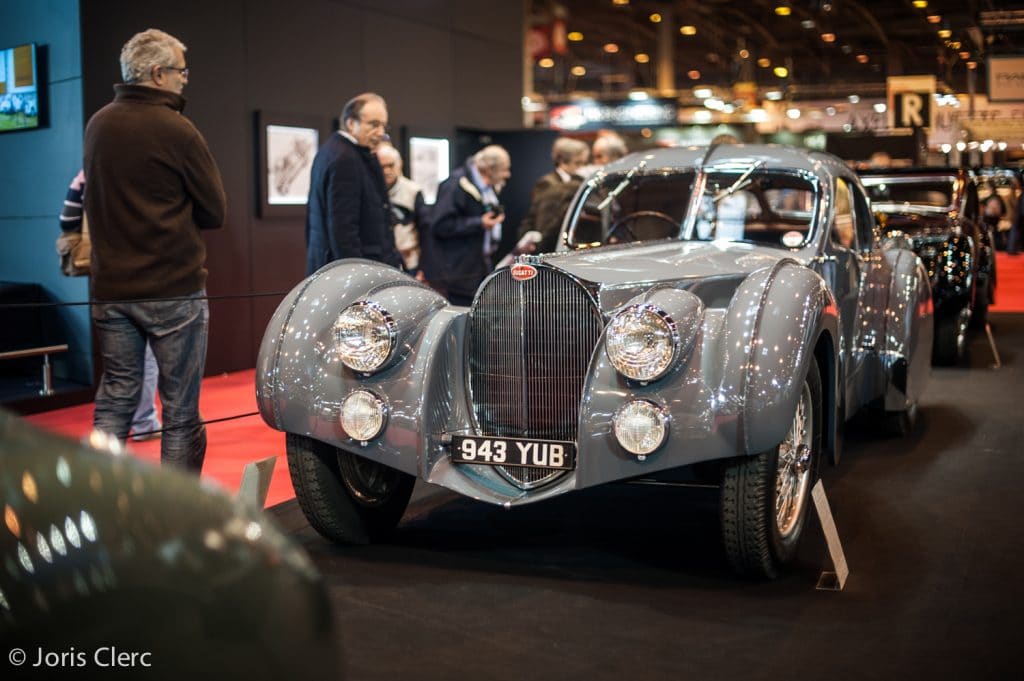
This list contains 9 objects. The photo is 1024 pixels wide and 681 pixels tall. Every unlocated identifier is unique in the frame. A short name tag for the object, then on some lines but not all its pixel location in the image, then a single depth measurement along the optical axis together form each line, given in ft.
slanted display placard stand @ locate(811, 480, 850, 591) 13.71
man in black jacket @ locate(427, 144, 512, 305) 29.14
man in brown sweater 15.83
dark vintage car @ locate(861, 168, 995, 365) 31.58
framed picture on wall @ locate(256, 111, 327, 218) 33.09
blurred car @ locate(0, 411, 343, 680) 5.24
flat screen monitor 28.32
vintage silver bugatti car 13.57
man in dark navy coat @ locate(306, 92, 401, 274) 21.45
